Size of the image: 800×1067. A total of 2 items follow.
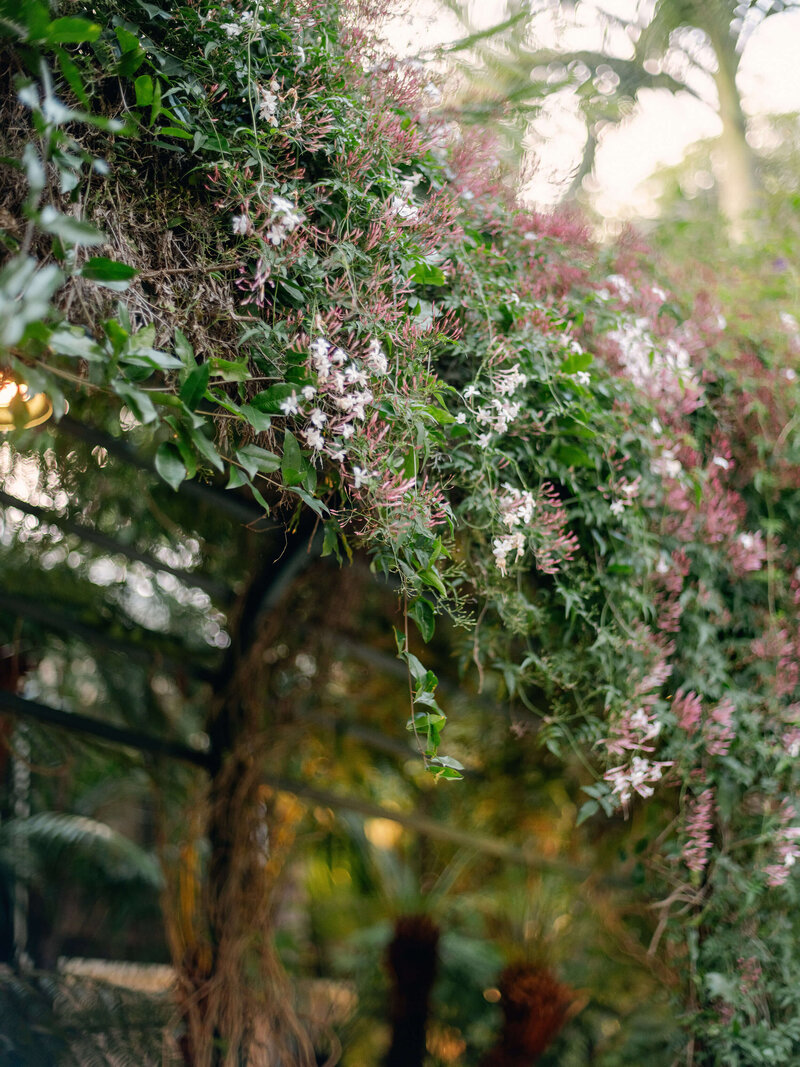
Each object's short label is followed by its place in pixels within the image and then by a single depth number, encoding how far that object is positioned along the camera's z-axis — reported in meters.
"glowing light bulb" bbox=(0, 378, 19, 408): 1.53
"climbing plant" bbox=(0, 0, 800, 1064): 1.14
